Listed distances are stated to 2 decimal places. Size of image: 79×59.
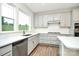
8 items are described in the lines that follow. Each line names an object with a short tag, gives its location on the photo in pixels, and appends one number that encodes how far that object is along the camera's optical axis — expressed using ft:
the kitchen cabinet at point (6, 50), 2.67
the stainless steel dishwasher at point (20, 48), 3.58
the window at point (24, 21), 7.77
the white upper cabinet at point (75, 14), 9.67
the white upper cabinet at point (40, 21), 11.16
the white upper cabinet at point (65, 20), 10.43
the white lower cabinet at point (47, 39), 10.49
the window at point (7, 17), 5.04
